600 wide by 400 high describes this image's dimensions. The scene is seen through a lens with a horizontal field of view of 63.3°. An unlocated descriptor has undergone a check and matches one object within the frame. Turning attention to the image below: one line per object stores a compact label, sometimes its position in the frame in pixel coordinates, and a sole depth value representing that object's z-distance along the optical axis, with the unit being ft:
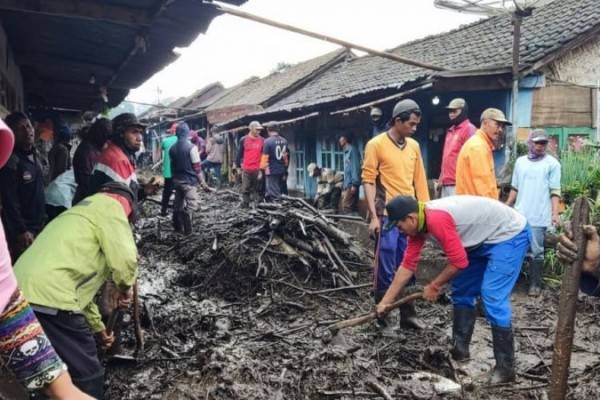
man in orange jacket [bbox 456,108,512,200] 16.24
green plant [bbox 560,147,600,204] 22.38
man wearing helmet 15.11
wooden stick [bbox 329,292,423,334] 12.89
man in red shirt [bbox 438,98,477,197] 20.24
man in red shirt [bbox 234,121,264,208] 38.37
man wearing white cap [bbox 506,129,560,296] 20.11
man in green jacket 8.20
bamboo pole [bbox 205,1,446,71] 13.11
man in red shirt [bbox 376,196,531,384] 12.12
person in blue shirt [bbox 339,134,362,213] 35.94
